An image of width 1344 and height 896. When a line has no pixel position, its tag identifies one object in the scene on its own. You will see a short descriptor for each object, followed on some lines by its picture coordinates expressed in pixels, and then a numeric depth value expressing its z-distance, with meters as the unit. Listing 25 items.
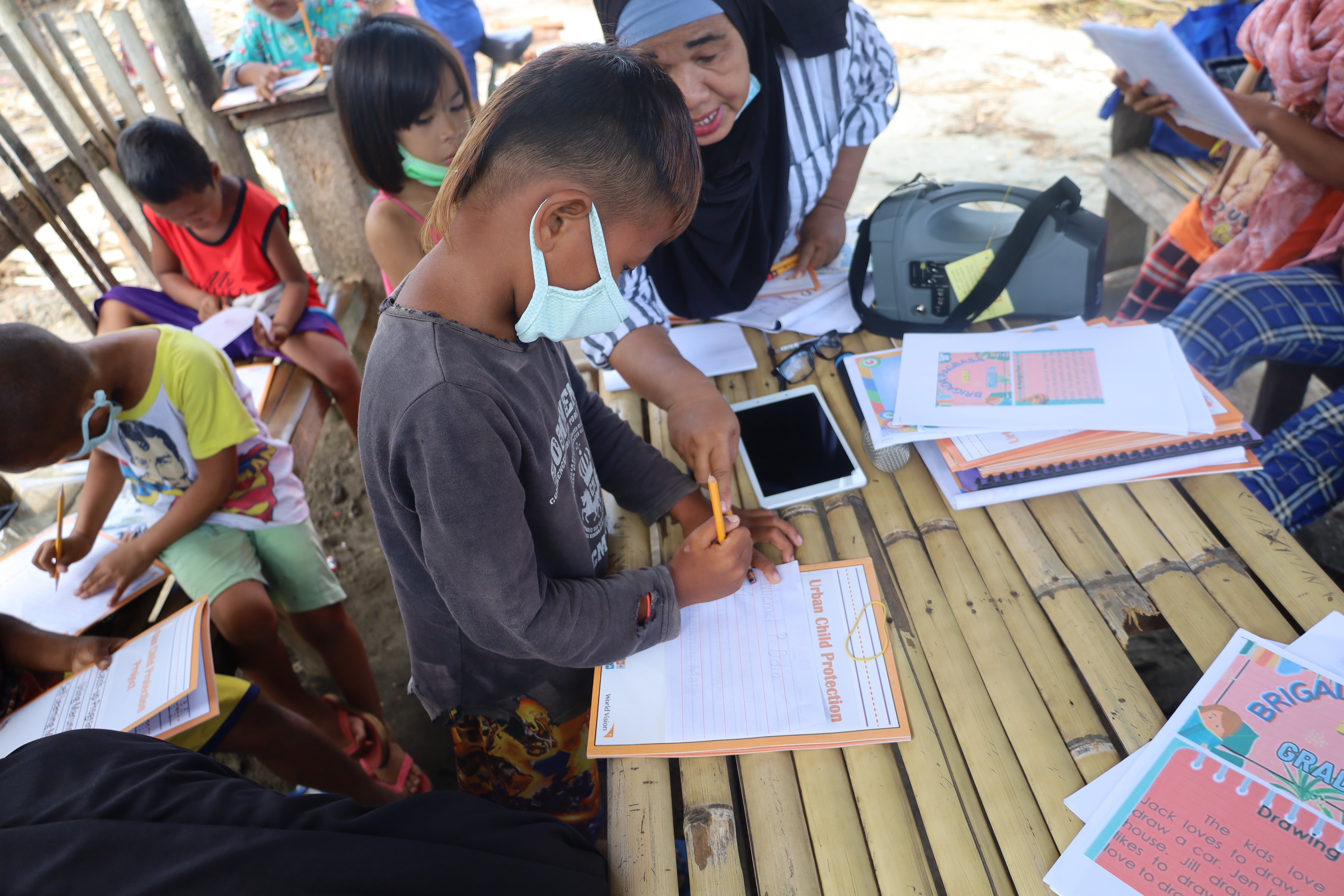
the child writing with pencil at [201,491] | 1.37
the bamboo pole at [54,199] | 2.14
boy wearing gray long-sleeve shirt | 0.77
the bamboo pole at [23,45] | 2.29
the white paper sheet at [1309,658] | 0.77
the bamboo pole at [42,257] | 2.12
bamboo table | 0.78
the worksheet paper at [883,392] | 1.18
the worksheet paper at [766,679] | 0.88
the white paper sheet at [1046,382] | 1.12
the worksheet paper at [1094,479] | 1.09
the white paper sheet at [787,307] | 1.57
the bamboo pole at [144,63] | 2.51
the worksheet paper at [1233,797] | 0.70
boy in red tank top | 2.29
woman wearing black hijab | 1.26
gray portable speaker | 1.37
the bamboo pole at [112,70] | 2.39
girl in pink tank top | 1.80
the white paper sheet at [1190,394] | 1.09
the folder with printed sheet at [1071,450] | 1.09
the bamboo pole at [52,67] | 2.28
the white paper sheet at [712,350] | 1.48
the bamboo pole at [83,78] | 2.32
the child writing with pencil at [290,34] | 2.84
